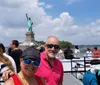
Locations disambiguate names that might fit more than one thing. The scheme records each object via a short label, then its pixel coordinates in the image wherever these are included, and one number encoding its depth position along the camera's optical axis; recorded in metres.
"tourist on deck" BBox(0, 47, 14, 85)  1.23
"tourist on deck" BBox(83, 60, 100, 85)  2.14
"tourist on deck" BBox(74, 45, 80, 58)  6.87
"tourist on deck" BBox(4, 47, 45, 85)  0.87
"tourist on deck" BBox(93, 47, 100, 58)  6.44
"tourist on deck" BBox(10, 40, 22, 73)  2.61
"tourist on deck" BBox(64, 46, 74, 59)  6.57
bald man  1.38
